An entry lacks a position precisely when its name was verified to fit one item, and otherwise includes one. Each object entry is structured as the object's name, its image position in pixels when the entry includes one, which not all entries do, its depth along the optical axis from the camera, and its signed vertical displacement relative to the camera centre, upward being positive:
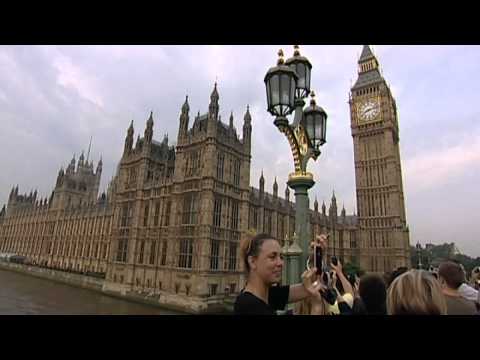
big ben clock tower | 49.94 +14.74
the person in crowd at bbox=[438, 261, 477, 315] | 3.21 -0.38
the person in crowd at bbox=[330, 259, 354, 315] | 3.33 -0.55
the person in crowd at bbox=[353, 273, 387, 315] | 3.46 -0.51
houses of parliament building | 26.97 +4.54
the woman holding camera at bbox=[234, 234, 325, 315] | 2.05 -0.26
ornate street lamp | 4.98 +2.41
